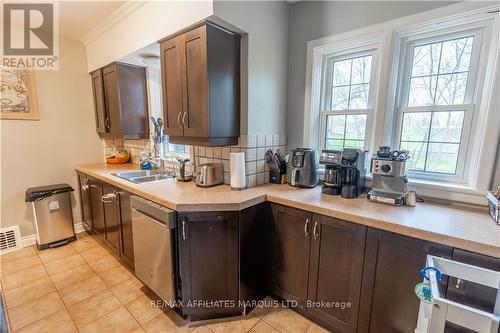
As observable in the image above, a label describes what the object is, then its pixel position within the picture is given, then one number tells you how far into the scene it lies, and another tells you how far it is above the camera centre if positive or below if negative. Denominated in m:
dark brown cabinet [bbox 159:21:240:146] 1.72 +0.37
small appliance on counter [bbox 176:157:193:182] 2.21 -0.41
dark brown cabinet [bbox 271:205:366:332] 1.42 -0.90
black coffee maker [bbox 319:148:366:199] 1.70 -0.29
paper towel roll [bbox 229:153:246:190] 1.86 -0.33
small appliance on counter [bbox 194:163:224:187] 1.98 -0.39
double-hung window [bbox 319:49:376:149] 1.95 +0.30
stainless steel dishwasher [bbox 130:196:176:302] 1.60 -0.86
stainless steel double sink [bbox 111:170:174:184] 2.44 -0.52
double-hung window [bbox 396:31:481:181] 1.56 +0.23
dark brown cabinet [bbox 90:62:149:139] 2.77 +0.35
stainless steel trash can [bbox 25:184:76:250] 2.61 -1.01
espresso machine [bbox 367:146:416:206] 1.53 -0.31
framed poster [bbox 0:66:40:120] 2.55 +0.36
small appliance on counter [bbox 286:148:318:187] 1.94 -0.30
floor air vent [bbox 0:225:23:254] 2.63 -1.30
